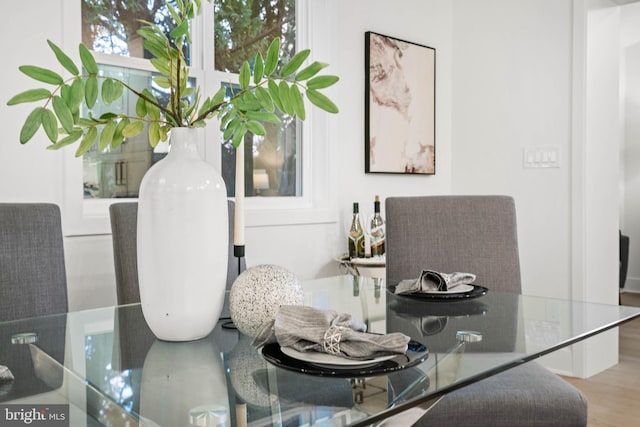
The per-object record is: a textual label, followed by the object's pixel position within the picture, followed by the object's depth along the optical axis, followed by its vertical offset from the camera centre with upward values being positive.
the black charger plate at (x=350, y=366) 0.80 -0.25
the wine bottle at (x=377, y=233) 2.99 -0.20
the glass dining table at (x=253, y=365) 0.73 -0.27
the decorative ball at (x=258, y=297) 1.06 -0.19
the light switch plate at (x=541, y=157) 3.27 +0.21
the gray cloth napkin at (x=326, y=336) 0.86 -0.22
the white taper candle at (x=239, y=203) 1.14 -0.02
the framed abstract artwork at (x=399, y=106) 3.22 +0.51
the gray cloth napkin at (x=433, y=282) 1.45 -0.23
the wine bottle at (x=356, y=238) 3.00 -0.23
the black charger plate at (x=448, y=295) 1.42 -0.25
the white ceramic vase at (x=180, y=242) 1.03 -0.09
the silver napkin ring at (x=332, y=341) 0.87 -0.22
